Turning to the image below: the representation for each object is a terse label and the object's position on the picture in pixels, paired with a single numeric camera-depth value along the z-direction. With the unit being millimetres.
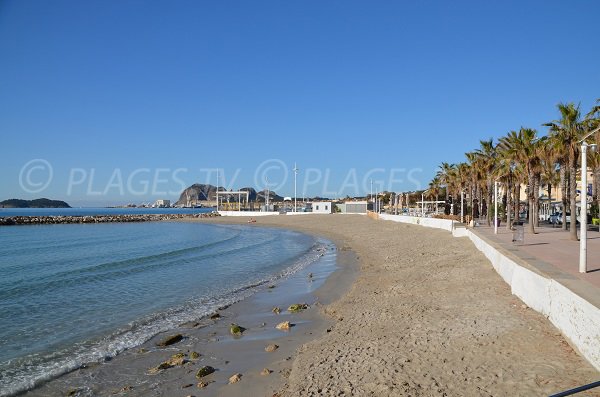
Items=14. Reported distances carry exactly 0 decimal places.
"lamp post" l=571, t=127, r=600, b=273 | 9712
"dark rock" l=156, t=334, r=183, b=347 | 9148
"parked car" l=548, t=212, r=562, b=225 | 35931
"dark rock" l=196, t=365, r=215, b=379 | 7243
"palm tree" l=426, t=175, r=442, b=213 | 72812
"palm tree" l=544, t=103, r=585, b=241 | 20484
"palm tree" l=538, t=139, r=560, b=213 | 23566
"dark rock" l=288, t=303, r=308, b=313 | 11916
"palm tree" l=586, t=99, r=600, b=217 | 20144
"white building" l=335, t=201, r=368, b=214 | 96312
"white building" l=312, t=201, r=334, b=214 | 96250
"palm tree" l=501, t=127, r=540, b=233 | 25547
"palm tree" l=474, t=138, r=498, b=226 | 38344
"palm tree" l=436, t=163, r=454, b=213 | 55872
